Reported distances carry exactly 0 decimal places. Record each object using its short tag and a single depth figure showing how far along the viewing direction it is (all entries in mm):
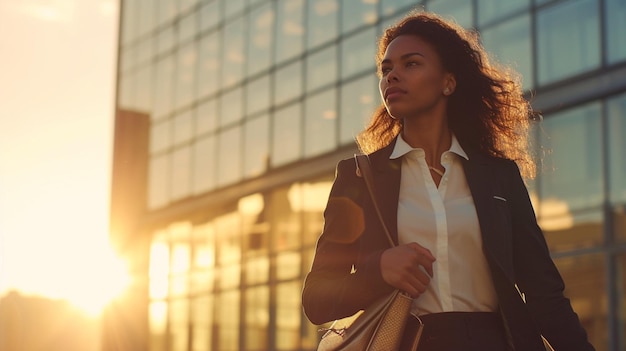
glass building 14680
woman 3070
